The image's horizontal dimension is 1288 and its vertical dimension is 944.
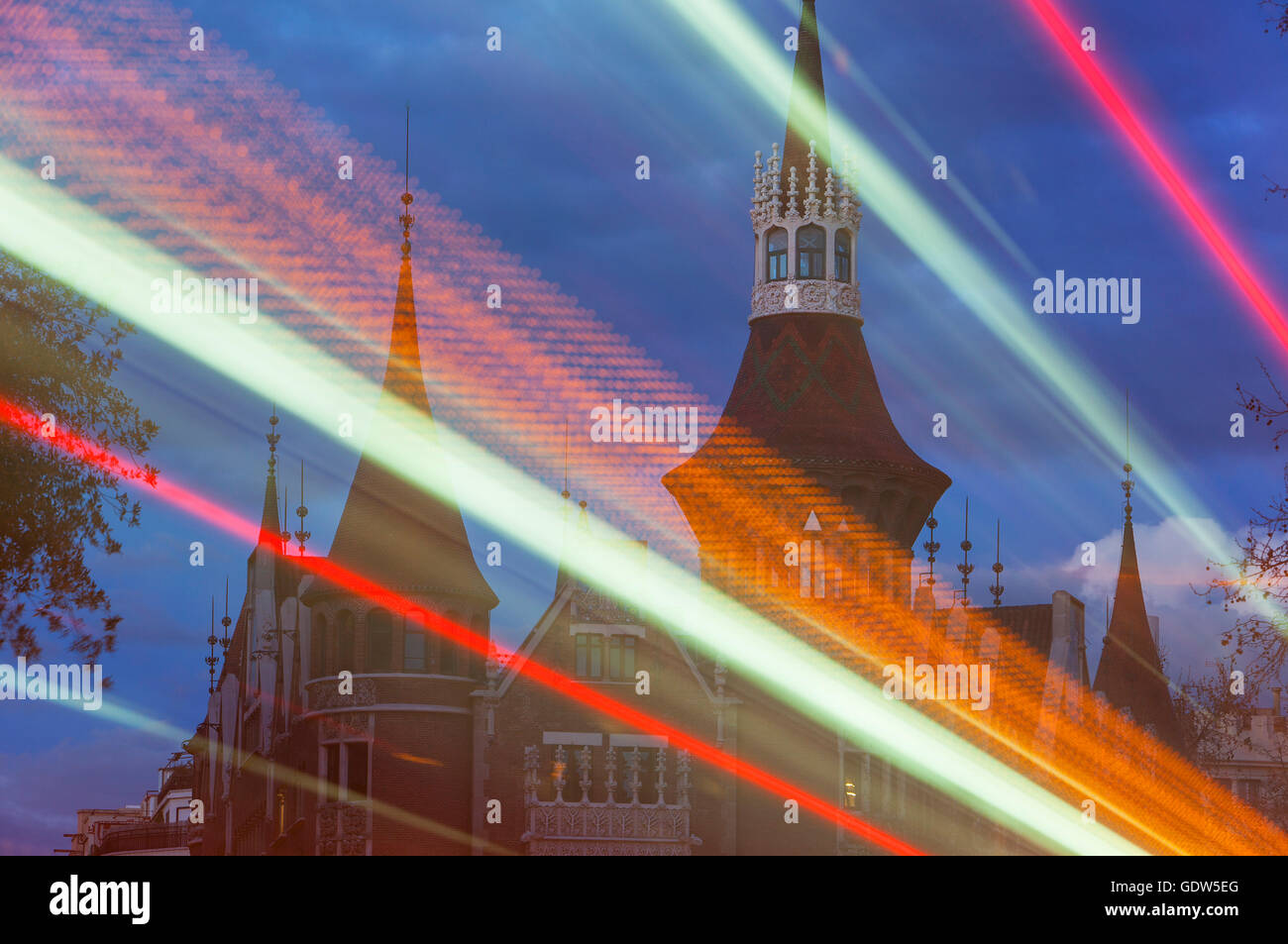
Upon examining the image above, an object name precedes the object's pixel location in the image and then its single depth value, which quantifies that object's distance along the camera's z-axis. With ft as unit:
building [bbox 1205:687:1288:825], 302.66
